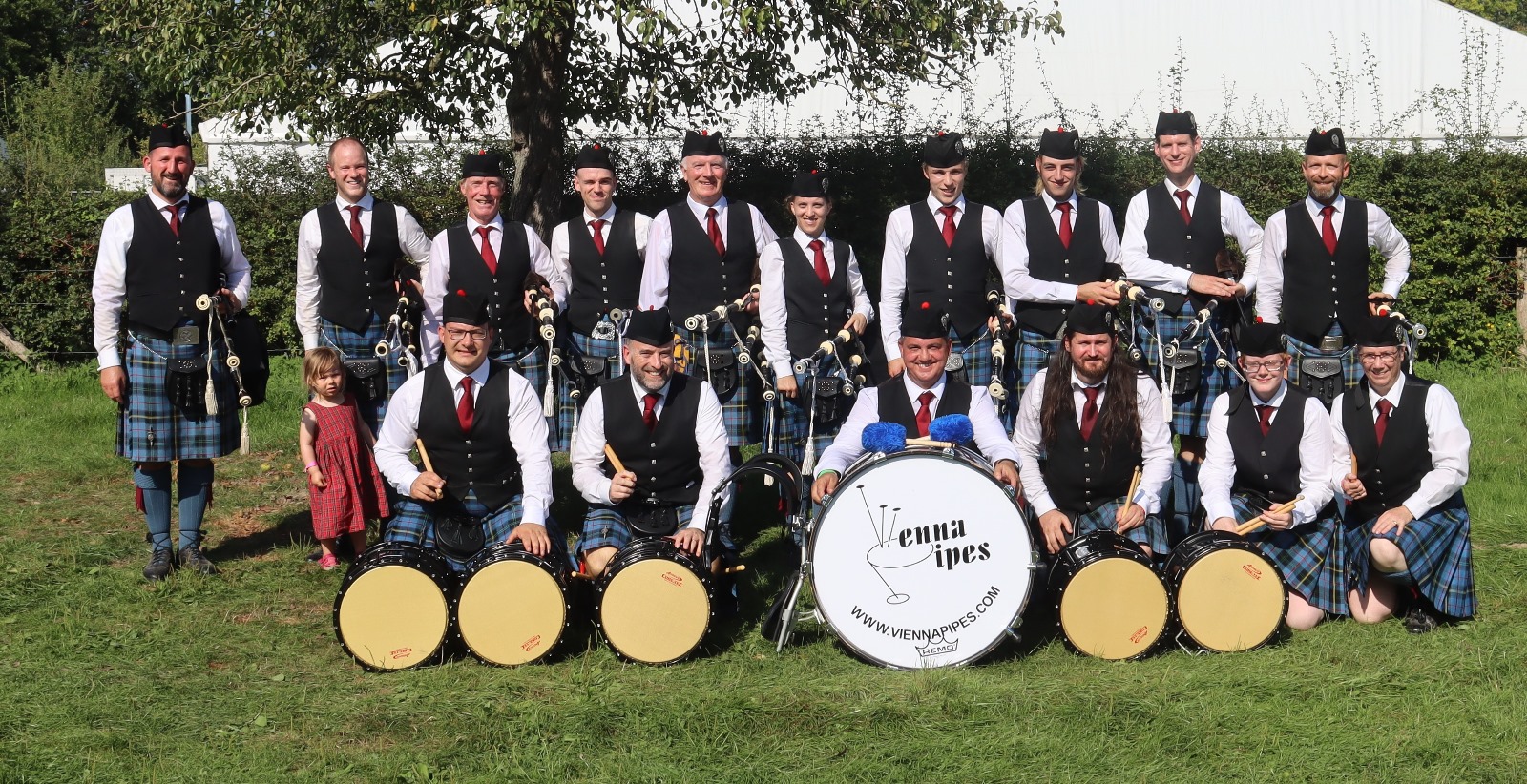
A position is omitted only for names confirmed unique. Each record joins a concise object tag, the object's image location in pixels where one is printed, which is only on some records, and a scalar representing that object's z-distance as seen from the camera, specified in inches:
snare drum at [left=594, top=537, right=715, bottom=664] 170.4
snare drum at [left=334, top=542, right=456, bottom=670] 168.2
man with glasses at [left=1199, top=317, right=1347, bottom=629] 183.9
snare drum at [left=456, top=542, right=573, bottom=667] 168.6
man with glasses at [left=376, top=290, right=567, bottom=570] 186.1
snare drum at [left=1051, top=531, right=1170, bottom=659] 168.1
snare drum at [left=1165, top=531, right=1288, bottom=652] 170.1
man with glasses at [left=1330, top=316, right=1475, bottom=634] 181.5
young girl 209.3
